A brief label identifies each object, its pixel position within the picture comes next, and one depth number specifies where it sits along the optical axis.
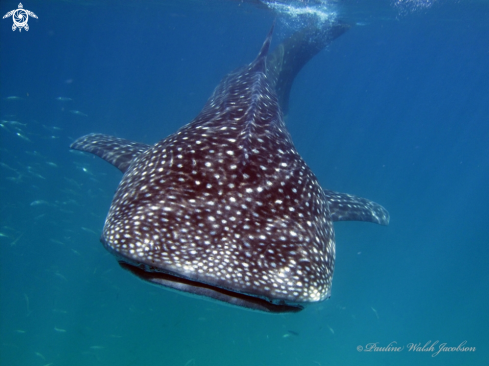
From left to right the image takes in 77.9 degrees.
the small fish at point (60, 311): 13.31
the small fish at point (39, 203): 15.77
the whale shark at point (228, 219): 2.54
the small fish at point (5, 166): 17.37
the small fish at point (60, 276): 14.36
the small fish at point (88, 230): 15.46
